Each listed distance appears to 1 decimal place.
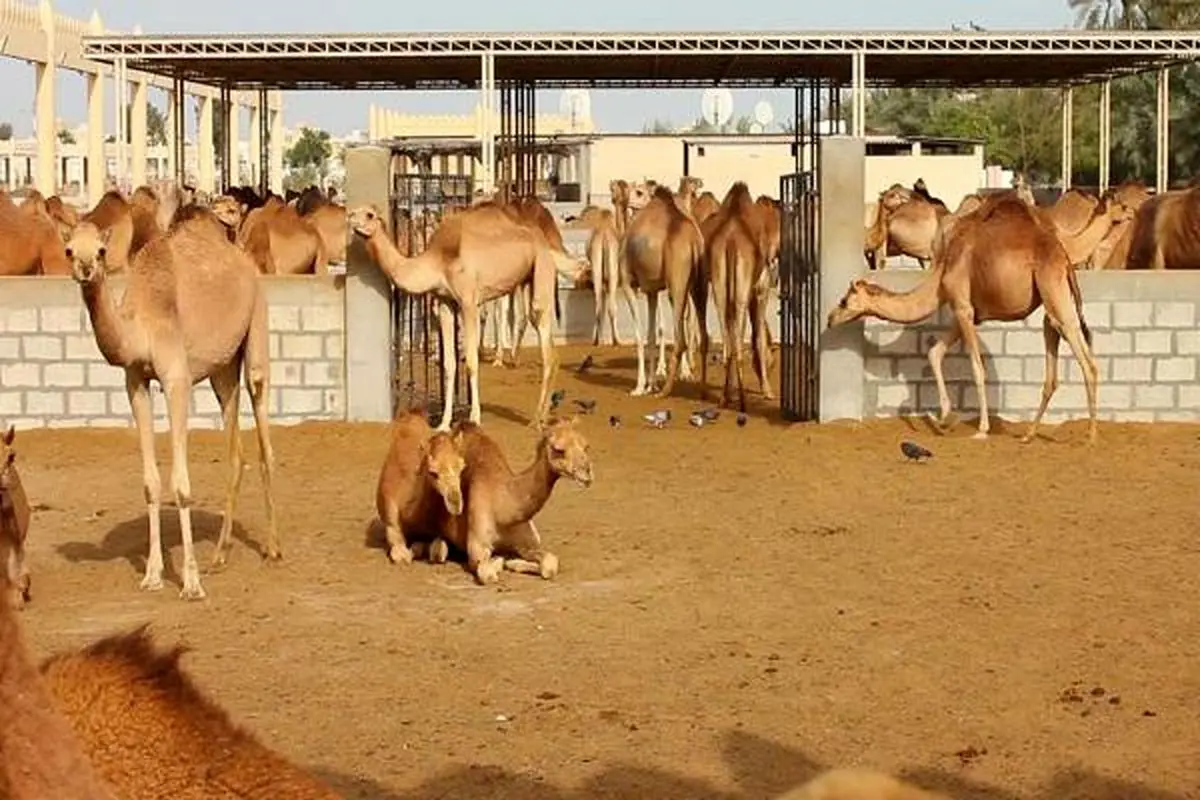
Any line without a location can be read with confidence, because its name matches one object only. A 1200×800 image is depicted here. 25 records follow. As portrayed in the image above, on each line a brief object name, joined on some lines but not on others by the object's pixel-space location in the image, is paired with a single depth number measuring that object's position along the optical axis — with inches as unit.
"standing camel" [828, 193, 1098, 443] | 586.6
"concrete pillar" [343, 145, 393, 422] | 621.3
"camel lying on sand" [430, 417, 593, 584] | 388.5
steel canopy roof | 1087.0
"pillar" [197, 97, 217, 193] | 1785.2
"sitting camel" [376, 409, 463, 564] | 407.8
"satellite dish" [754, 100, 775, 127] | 2081.7
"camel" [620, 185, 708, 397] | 755.4
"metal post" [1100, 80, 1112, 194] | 1263.2
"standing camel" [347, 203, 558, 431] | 620.1
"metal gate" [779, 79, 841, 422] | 650.2
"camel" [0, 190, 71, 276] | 725.3
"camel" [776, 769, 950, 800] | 94.7
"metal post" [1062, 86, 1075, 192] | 1346.0
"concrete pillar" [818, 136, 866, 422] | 628.7
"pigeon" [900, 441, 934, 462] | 553.6
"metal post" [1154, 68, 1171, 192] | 1179.9
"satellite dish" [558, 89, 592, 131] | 1929.1
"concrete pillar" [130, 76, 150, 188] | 1612.9
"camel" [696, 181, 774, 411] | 716.0
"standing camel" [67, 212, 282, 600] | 385.1
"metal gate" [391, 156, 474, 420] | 669.5
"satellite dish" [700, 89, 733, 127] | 1921.8
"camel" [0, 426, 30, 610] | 335.3
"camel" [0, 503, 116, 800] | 97.8
